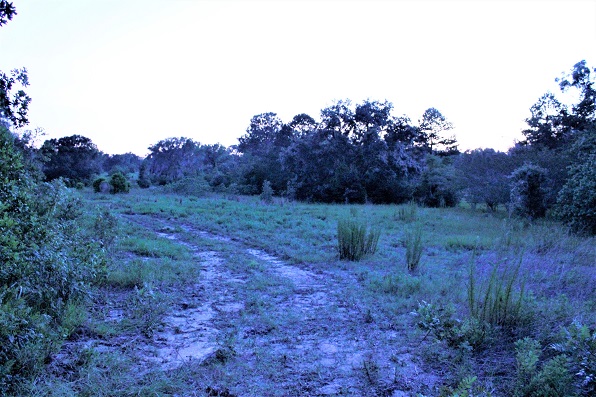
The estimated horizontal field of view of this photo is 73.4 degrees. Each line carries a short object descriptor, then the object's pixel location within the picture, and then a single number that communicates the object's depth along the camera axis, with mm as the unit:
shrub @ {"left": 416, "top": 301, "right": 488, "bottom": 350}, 3955
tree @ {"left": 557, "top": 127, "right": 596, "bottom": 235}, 11242
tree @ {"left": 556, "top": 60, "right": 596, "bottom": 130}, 18016
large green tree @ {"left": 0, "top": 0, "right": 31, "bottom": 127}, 5336
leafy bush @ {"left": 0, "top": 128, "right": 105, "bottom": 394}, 2953
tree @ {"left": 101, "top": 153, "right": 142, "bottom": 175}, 64438
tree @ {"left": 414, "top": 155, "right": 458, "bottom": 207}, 25875
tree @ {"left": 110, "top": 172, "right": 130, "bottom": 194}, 27211
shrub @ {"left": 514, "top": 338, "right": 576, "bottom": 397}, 2801
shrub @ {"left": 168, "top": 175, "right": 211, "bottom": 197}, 28922
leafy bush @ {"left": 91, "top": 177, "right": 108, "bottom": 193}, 27172
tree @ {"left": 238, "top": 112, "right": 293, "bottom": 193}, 32656
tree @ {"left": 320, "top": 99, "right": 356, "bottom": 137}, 27250
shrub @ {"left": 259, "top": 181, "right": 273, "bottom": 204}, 22797
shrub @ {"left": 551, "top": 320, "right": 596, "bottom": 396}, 2695
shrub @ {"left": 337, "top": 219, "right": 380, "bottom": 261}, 8625
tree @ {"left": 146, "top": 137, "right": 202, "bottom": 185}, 55969
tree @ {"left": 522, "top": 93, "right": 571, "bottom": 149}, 20527
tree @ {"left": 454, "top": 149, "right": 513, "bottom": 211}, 18703
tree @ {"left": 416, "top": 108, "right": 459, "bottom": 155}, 49750
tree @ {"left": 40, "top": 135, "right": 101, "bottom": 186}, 35562
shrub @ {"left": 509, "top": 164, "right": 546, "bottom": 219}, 15820
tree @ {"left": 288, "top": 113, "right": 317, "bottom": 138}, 36994
